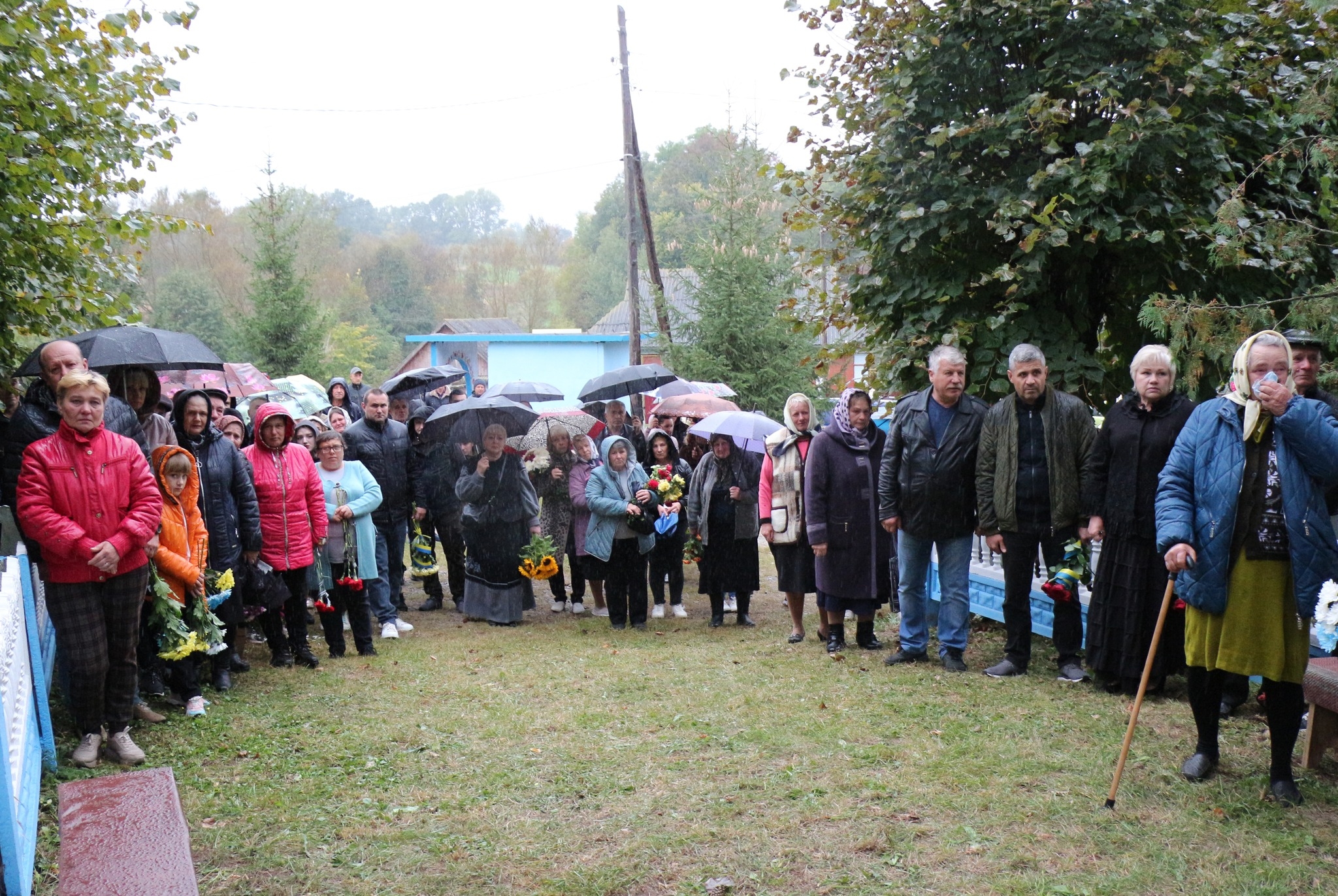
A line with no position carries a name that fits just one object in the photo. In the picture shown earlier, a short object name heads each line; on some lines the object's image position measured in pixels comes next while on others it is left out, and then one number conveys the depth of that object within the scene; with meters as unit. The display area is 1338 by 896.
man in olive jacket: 6.87
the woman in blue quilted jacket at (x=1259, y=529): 4.50
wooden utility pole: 20.89
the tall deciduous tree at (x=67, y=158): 6.30
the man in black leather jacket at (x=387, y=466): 9.70
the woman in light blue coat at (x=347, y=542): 8.16
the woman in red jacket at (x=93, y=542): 5.22
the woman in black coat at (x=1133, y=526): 6.27
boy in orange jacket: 6.34
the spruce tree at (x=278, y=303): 26.88
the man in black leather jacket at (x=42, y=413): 5.76
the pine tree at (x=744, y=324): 19.56
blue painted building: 36.44
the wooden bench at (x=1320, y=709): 4.94
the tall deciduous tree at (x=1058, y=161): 7.34
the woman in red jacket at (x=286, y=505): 7.51
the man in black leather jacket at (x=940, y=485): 7.31
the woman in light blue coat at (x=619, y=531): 9.57
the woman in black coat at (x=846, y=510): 7.91
